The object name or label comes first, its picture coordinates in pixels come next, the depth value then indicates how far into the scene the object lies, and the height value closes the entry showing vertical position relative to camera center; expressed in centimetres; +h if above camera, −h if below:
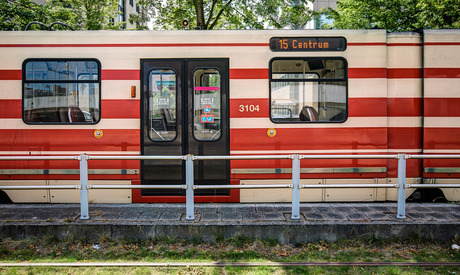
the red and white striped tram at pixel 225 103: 612 +37
